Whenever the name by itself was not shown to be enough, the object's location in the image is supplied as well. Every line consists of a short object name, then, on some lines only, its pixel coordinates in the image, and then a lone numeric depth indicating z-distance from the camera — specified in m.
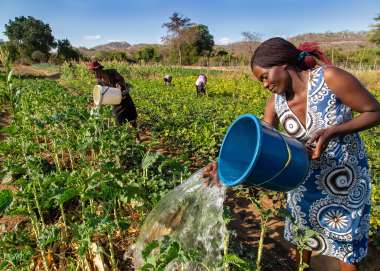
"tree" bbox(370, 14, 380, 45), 31.25
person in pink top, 12.86
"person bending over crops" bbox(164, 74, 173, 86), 16.27
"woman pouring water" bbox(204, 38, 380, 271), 1.62
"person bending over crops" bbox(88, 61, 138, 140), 5.16
